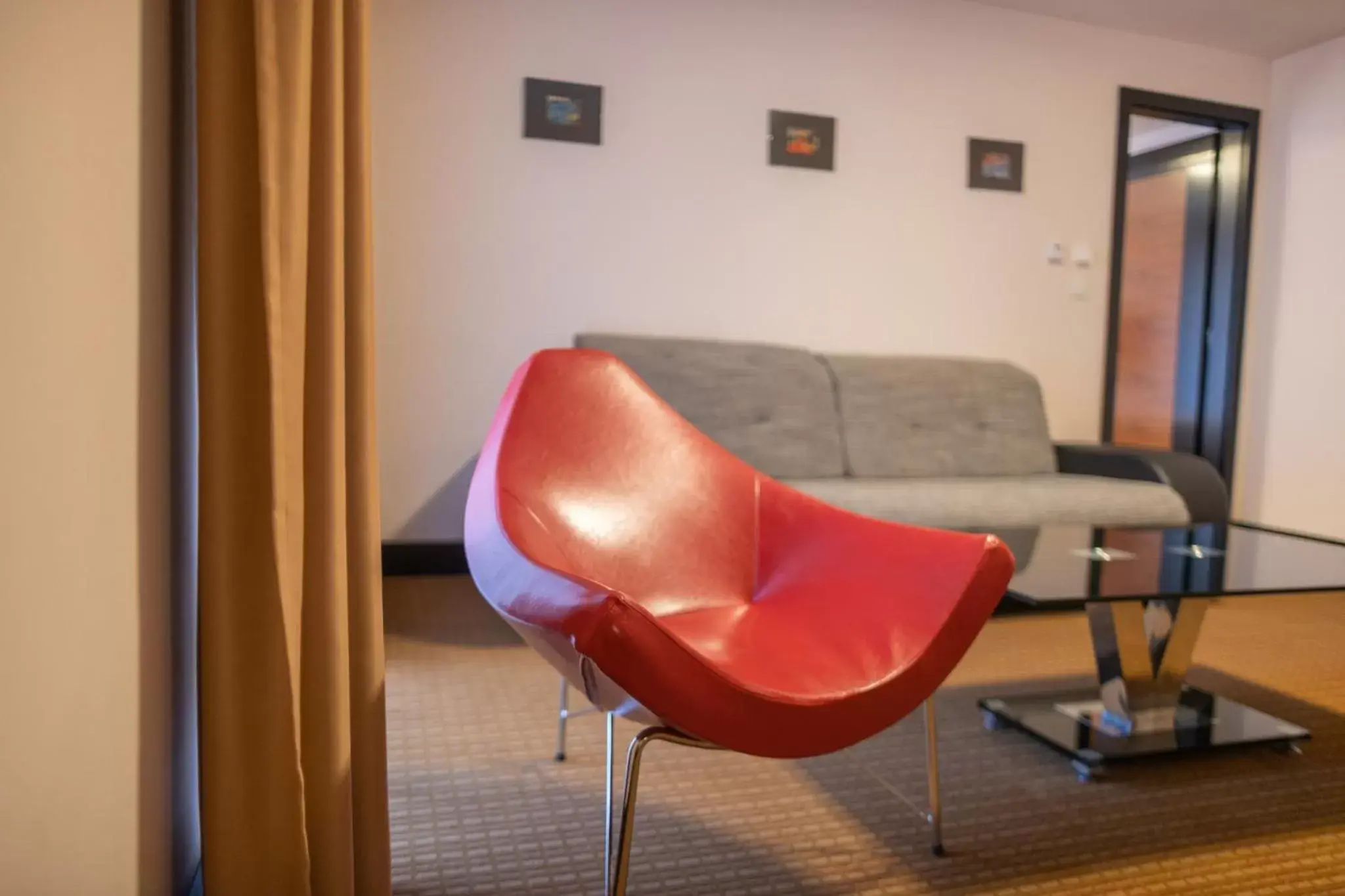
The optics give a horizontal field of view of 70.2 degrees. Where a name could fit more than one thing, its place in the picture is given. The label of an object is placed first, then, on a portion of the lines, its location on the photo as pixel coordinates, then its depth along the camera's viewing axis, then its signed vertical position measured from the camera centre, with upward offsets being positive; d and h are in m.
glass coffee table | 1.93 -0.60
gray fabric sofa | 3.12 -0.34
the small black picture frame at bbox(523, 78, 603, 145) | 3.56 +0.86
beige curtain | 1.07 -0.12
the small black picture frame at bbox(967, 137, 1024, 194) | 4.18 +0.83
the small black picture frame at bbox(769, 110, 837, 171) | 3.88 +0.85
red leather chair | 1.21 -0.37
